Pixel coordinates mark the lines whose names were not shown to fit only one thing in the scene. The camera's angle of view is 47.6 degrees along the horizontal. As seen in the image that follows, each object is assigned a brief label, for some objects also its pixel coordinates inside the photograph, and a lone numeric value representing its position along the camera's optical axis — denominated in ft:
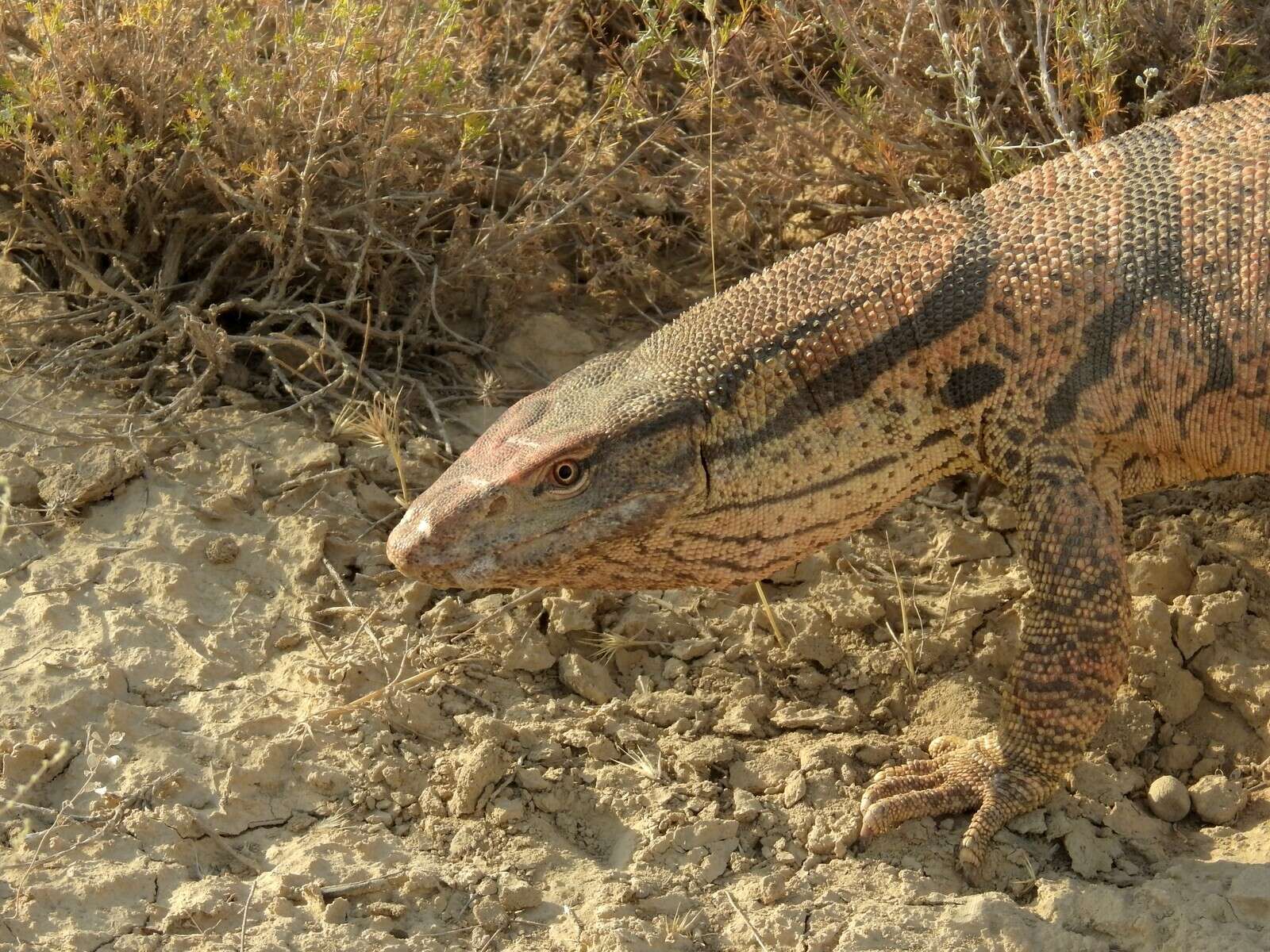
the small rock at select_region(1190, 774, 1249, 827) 15.53
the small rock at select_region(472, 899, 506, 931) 13.76
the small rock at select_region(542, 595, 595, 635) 17.43
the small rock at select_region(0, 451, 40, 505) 17.76
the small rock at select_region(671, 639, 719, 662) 17.61
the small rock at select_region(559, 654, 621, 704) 16.92
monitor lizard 14.29
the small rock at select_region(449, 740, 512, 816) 15.03
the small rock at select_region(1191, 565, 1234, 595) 17.74
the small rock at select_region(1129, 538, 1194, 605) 18.03
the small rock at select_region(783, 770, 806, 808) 15.49
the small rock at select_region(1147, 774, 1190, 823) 15.67
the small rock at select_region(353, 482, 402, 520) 18.84
